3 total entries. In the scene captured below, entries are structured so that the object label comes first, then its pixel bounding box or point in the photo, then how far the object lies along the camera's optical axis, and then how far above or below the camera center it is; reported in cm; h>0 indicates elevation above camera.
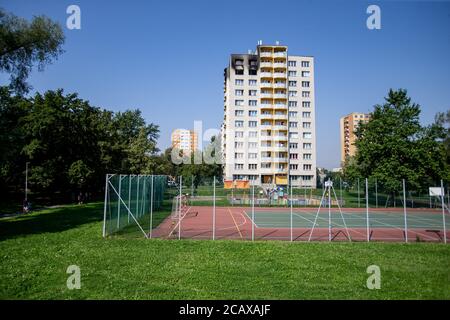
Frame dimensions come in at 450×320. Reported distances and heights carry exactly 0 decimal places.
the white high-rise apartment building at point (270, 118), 6744 +1360
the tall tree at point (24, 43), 1869 +878
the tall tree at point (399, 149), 3659 +371
